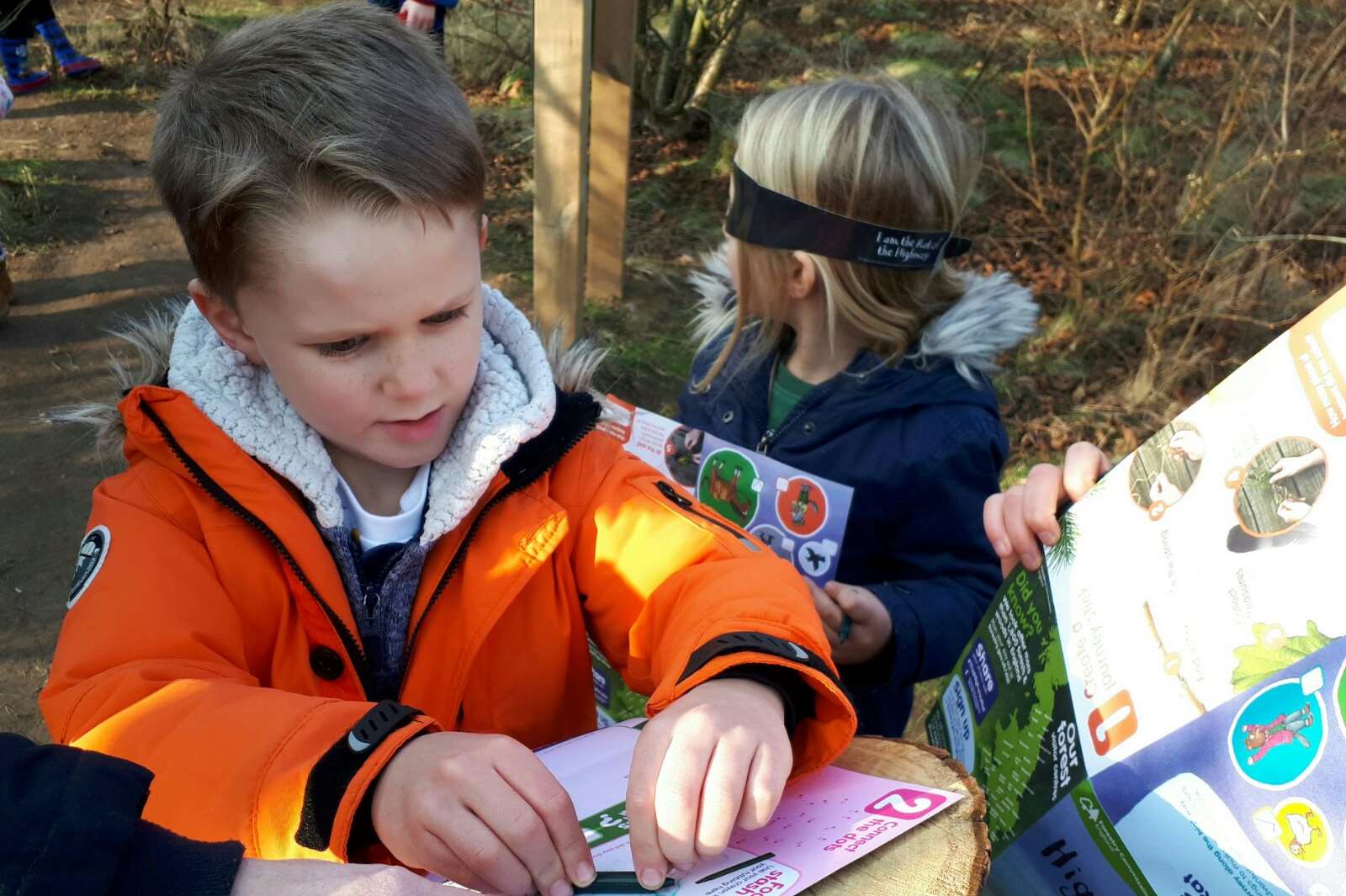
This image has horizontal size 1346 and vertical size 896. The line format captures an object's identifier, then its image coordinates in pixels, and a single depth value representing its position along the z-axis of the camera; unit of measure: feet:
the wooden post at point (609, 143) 13.09
